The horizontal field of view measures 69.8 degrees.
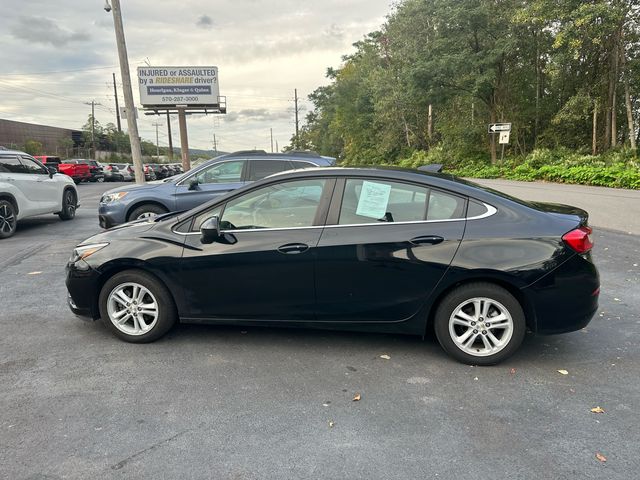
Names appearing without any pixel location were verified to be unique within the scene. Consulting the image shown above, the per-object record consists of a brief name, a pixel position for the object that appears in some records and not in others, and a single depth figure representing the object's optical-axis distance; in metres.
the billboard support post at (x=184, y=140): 30.16
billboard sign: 30.45
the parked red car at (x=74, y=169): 28.11
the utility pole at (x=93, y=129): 58.45
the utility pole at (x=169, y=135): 61.44
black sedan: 3.52
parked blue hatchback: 8.36
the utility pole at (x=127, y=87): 15.39
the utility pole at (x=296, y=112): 78.94
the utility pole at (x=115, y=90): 57.81
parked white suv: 9.38
